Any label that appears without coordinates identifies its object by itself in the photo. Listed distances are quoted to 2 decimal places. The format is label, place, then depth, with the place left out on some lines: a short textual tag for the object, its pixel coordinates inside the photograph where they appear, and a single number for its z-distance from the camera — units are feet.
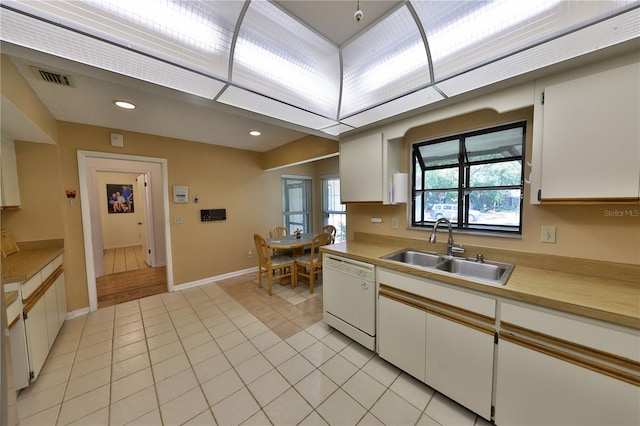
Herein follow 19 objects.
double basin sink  5.89
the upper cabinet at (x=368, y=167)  7.85
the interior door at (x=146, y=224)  16.24
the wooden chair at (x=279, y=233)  13.95
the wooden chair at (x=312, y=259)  11.30
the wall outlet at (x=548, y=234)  5.49
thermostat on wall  11.81
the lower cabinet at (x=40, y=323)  5.67
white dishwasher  6.75
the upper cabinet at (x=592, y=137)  4.24
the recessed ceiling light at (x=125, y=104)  7.50
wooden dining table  11.57
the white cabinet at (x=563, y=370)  3.53
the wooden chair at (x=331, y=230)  14.26
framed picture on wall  20.95
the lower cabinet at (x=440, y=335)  4.74
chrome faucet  6.65
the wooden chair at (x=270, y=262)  11.25
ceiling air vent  5.68
